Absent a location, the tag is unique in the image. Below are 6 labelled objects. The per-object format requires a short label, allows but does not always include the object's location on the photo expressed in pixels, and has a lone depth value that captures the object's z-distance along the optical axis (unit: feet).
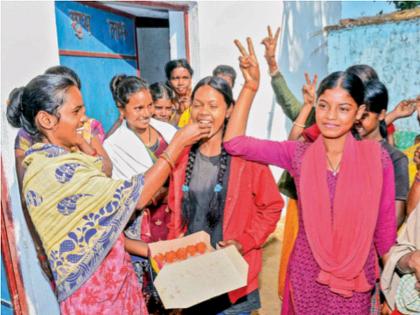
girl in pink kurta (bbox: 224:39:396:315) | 6.22
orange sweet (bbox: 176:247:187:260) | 6.51
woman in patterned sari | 5.41
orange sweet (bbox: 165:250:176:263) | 6.42
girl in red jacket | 7.00
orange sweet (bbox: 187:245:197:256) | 6.54
